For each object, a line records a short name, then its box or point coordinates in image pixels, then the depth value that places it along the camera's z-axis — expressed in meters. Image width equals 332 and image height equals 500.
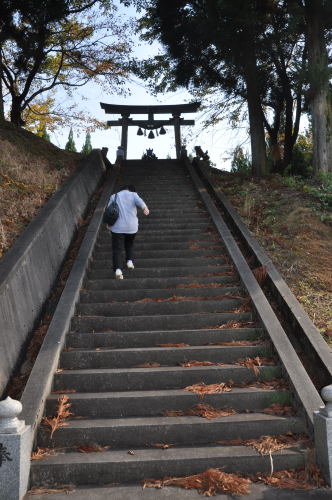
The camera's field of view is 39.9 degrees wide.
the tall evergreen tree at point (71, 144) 28.19
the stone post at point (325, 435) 3.57
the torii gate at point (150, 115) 21.69
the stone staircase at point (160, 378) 3.85
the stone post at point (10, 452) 3.43
